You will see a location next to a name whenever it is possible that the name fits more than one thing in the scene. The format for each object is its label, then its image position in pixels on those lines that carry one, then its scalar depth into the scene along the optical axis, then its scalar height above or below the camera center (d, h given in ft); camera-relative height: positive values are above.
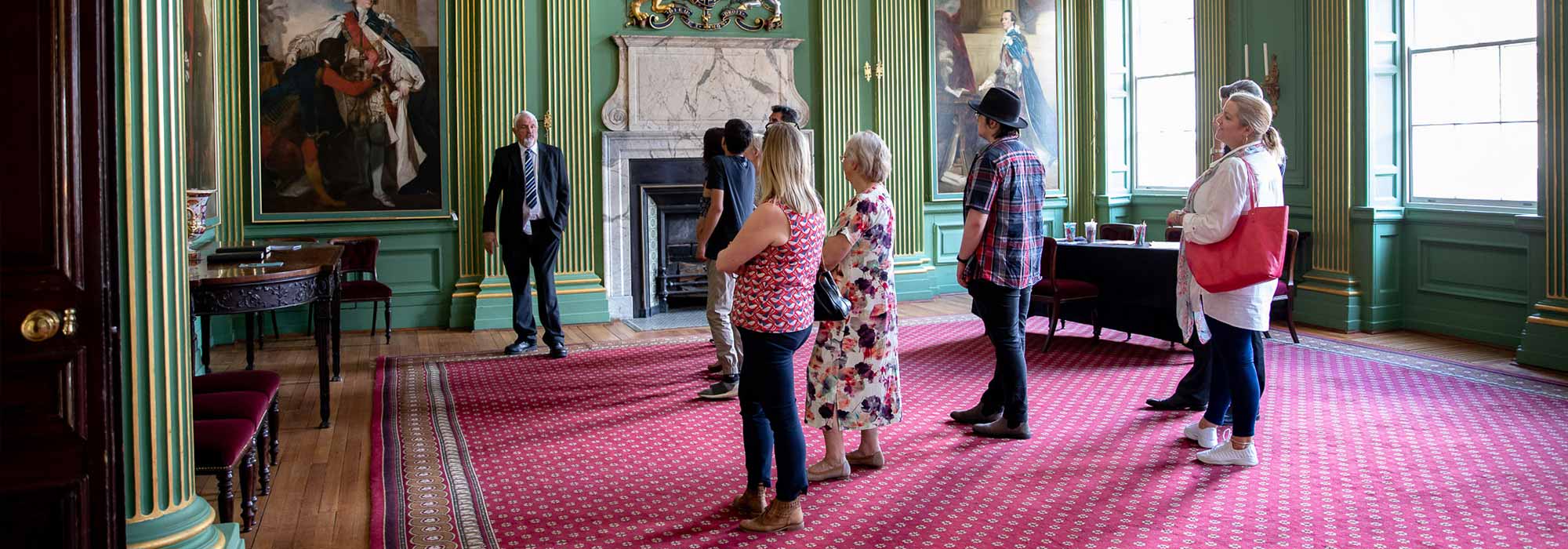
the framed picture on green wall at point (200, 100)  20.06 +2.73
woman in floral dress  12.78 -1.00
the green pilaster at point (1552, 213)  20.99 +0.23
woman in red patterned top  11.16 -0.37
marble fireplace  29.40 +2.90
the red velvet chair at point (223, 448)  10.49 -1.75
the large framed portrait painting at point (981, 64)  33.09 +4.93
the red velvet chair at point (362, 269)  24.71 -0.42
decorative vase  16.43 +0.58
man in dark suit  22.88 +0.74
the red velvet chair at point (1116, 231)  25.51 +0.08
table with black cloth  21.93 -0.90
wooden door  7.50 -0.14
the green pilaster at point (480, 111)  27.63 +3.20
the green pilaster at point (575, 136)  28.43 +2.64
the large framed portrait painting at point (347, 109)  26.40 +3.19
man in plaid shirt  14.99 +0.10
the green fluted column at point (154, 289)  8.45 -0.26
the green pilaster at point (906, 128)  32.19 +3.07
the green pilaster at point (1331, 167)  25.66 +1.41
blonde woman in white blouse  13.66 +0.09
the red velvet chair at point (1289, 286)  23.00 -1.08
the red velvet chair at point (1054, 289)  23.06 -1.04
